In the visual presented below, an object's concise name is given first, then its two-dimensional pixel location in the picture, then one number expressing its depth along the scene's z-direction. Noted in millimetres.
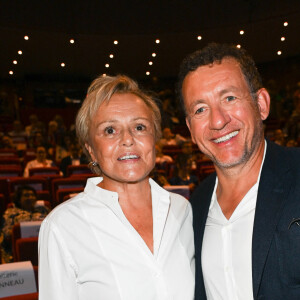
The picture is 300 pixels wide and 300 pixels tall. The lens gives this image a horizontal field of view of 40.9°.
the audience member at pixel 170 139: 9969
